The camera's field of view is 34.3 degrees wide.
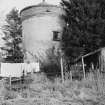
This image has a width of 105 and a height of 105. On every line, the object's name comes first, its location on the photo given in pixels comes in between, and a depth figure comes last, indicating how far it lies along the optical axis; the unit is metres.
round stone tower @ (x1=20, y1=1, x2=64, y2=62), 16.22
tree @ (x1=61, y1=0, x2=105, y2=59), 13.91
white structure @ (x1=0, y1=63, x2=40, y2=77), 10.66
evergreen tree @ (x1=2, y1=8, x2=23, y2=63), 25.03
